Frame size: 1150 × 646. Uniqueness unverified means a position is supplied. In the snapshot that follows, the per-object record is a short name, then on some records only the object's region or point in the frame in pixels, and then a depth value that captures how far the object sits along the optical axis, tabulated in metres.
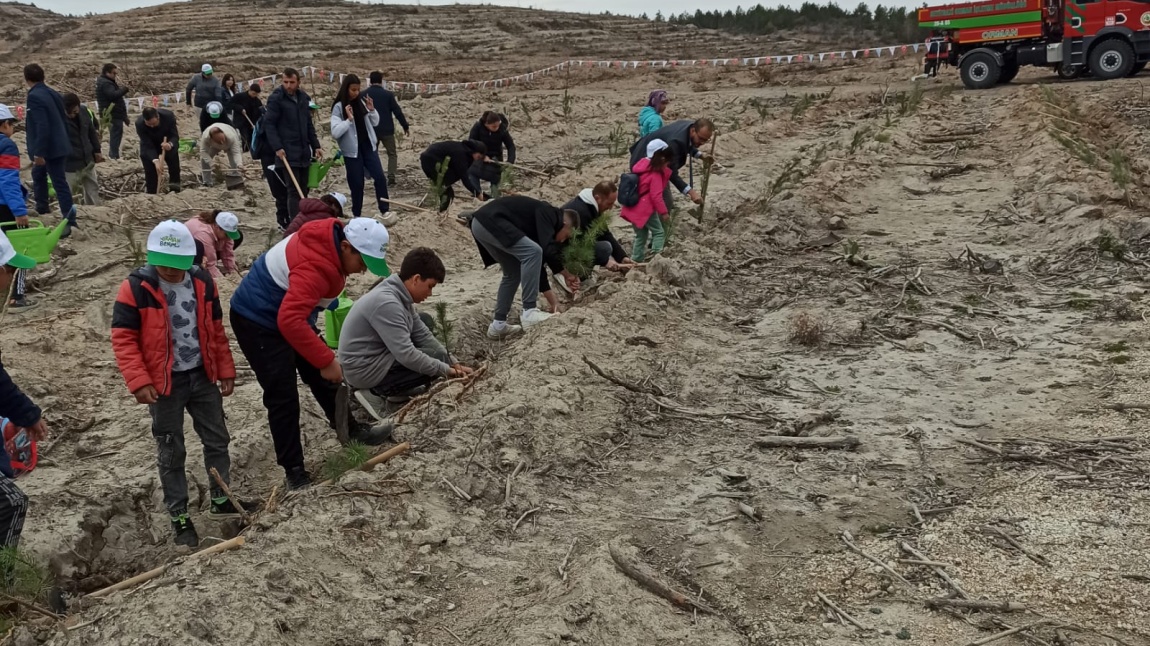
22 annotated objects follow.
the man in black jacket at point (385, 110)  12.38
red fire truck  18.44
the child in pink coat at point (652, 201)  7.73
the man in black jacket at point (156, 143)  11.55
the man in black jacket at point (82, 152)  9.98
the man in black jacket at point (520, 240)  6.48
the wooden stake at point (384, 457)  4.48
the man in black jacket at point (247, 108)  12.88
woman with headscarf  10.05
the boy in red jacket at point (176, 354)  4.16
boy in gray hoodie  5.05
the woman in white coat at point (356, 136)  9.18
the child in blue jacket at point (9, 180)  7.73
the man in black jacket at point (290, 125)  9.02
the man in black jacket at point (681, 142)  8.12
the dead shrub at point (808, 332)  6.24
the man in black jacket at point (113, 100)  12.83
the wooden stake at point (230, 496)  4.27
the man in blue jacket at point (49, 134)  8.83
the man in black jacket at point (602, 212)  7.32
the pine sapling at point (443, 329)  6.20
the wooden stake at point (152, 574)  3.61
